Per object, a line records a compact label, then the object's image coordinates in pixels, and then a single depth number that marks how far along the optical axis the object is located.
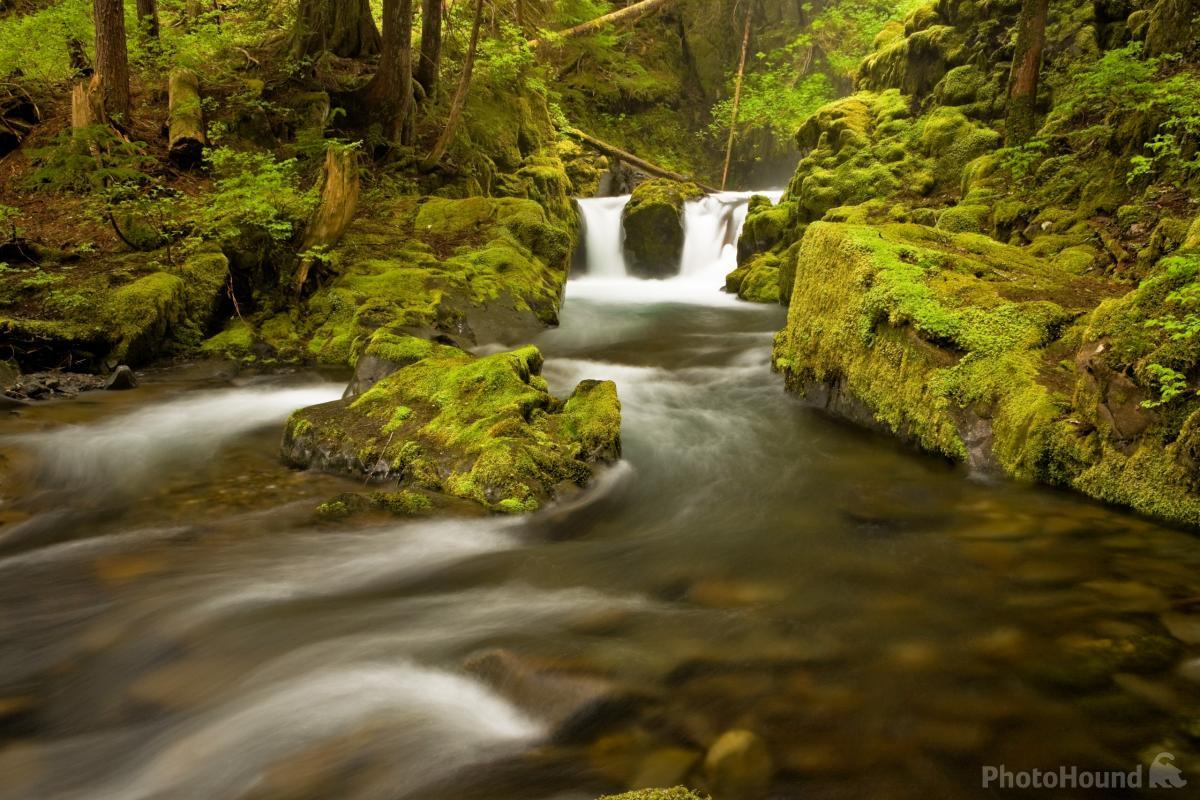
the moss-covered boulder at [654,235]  18.28
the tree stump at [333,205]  9.60
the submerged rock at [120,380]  7.20
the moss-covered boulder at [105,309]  7.25
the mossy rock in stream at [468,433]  4.92
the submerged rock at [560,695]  2.61
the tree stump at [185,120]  11.10
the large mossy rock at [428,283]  8.72
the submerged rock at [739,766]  2.20
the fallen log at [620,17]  22.77
